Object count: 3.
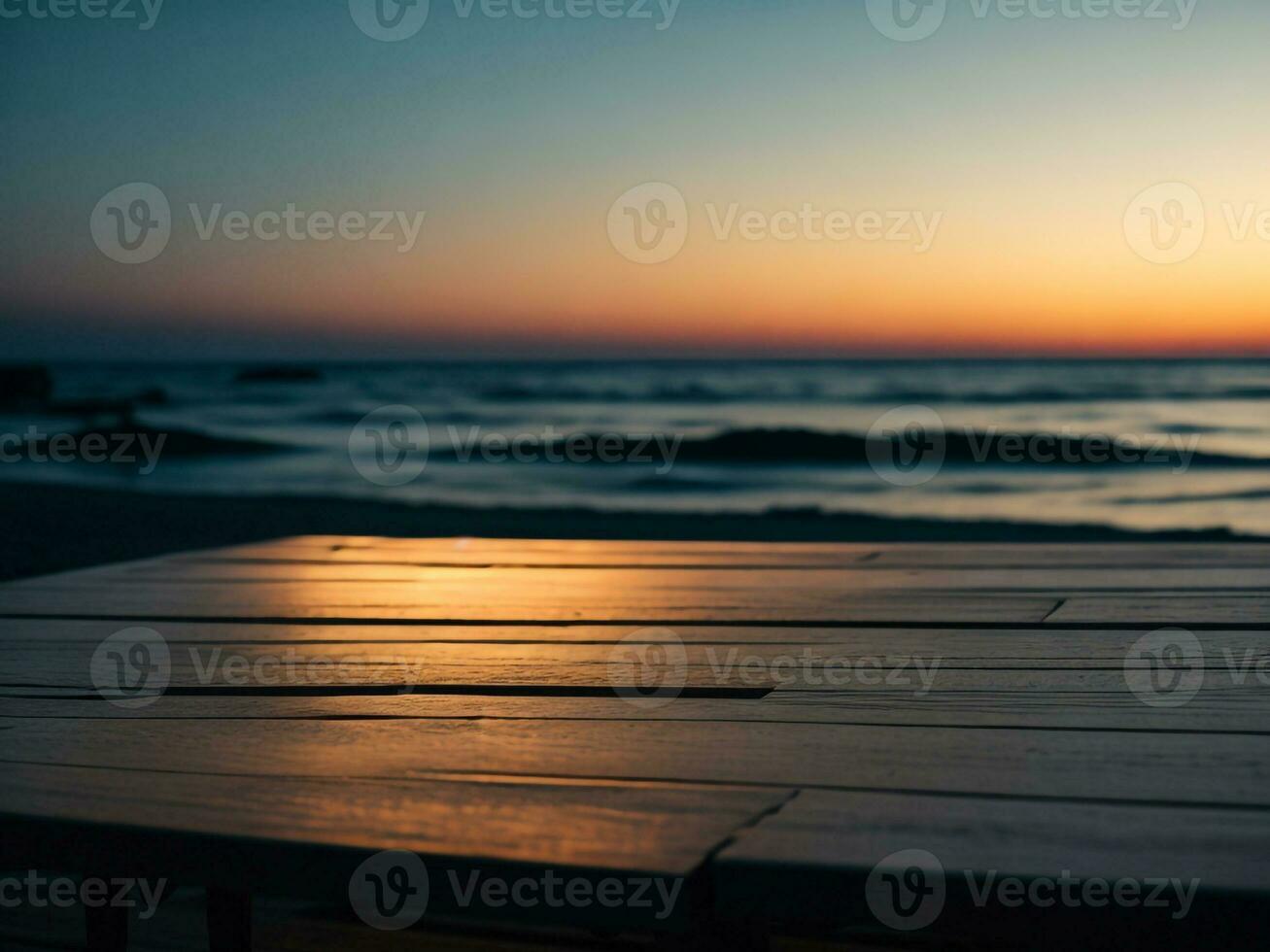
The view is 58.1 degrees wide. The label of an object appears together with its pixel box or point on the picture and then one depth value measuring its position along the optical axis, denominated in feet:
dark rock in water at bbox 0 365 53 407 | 84.87
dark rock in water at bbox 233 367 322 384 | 131.23
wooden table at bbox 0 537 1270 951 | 2.44
